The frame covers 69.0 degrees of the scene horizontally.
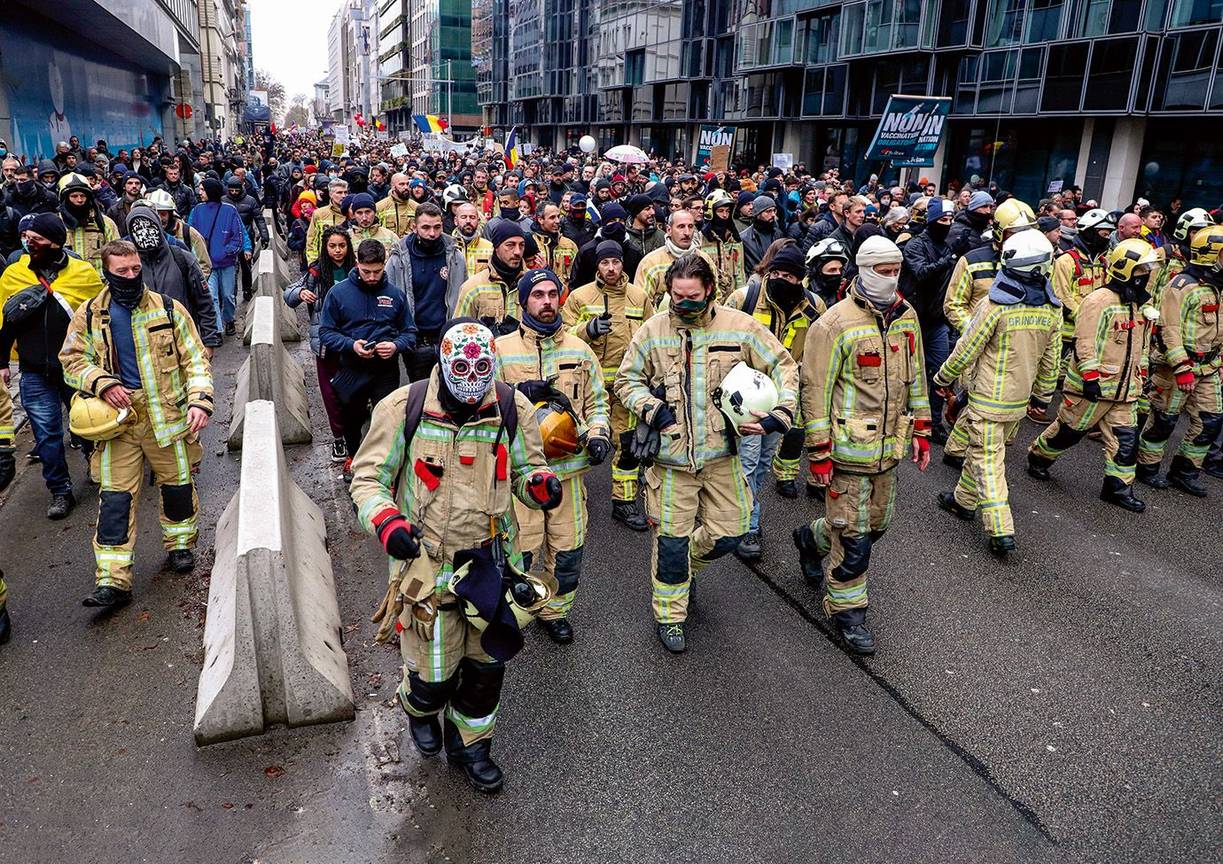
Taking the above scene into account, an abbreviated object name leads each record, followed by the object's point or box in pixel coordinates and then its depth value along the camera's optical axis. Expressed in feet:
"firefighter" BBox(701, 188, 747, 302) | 27.61
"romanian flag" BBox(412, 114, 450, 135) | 128.95
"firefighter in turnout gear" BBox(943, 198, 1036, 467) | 25.27
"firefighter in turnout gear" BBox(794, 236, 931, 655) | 16.05
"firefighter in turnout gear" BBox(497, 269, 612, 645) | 15.96
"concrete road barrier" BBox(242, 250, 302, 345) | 38.32
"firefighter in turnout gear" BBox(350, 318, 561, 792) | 11.17
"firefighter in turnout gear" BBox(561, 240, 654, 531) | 21.65
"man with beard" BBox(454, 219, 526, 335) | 20.86
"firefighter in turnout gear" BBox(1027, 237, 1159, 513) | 22.77
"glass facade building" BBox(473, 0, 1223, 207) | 72.95
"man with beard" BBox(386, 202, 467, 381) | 24.61
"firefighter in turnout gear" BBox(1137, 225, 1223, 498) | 24.27
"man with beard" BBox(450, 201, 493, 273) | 28.14
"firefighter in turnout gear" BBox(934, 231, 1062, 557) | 19.81
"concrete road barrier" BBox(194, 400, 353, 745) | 13.30
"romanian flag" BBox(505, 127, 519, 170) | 80.36
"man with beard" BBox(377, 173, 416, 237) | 40.68
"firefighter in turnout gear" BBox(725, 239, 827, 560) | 19.70
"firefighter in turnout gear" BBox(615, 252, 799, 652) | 14.99
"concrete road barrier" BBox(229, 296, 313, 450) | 25.82
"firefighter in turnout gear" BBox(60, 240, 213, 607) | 16.78
